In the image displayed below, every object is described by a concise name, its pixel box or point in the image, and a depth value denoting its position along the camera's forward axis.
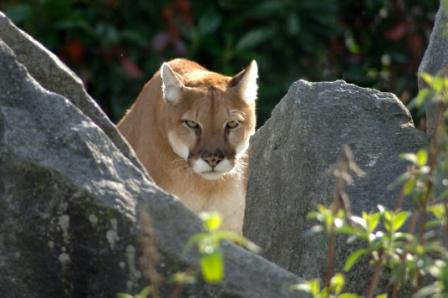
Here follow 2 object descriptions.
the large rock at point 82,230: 8.75
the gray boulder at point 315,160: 10.59
